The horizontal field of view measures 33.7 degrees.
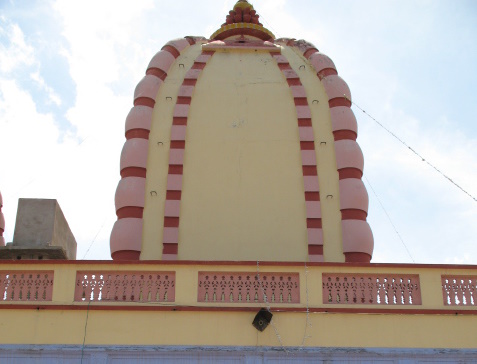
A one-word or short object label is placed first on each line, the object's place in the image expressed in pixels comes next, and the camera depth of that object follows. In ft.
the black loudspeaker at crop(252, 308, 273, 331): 33.73
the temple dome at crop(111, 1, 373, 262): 43.11
